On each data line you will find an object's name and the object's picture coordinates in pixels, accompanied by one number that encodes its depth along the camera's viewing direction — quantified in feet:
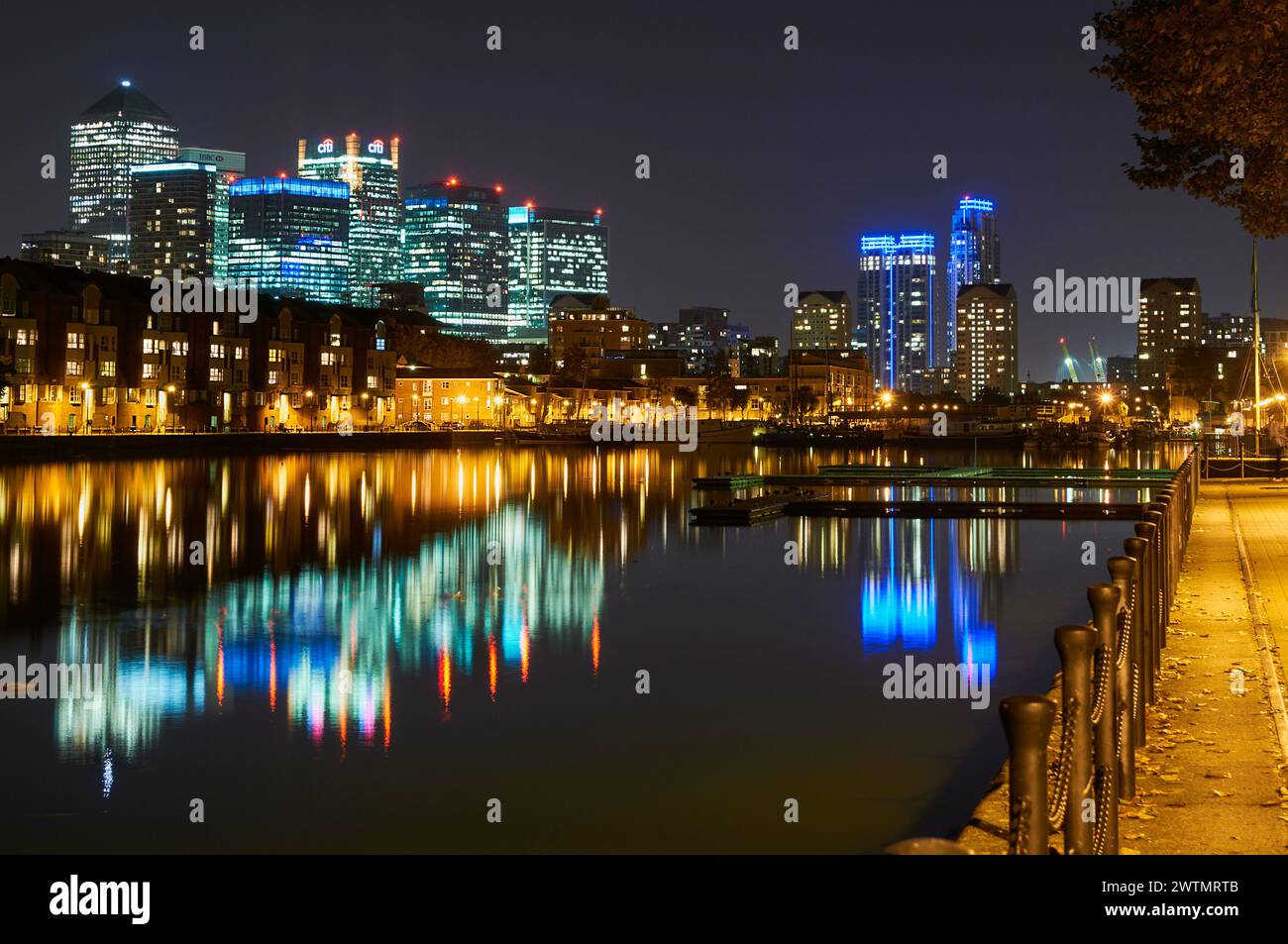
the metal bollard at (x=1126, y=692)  30.37
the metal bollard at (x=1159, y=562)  45.91
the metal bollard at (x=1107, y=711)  27.30
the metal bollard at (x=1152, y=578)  39.68
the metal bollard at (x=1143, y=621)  36.19
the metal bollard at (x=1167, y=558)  52.34
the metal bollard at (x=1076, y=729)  23.98
